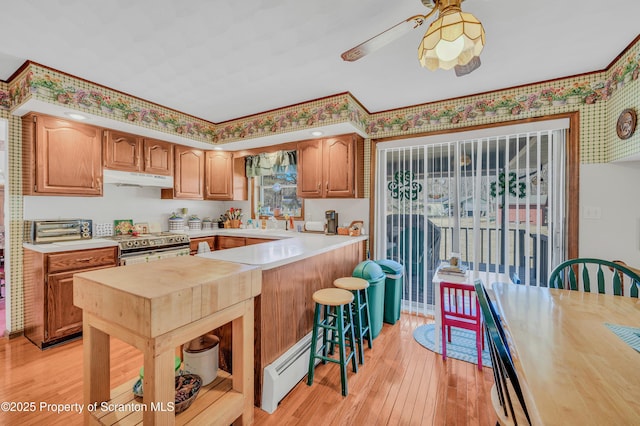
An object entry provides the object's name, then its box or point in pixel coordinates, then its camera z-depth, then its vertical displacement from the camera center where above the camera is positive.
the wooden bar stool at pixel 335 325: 1.88 -0.88
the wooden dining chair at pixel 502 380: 0.77 -0.55
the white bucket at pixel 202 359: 1.54 -0.85
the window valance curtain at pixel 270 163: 3.99 +0.73
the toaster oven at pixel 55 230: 2.68 -0.20
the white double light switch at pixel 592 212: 2.44 -0.01
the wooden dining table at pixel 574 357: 0.66 -0.48
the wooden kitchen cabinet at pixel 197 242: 3.62 -0.43
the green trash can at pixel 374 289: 2.62 -0.76
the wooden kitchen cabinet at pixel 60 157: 2.60 +0.55
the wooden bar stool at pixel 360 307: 2.22 -0.84
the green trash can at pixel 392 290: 2.94 -0.87
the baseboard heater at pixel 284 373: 1.72 -1.11
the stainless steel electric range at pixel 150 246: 2.84 -0.41
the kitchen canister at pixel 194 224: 4.10 -0.20
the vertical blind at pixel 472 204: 2.67 +0.08
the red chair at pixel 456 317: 2.24 -0.90
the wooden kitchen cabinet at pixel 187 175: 3.80 +0.53
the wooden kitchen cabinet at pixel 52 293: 2.43 -0.76
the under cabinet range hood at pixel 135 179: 3.07 +0.39
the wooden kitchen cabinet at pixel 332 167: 3.32 +0.55
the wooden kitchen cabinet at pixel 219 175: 4.21 +0.55
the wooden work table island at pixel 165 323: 1.07 -0.51
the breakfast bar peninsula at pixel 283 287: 1.75 -0.60
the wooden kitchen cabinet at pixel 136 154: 3.11 +0.71
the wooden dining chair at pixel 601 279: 1.62 -0.43
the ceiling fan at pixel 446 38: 1.29 +0.85
